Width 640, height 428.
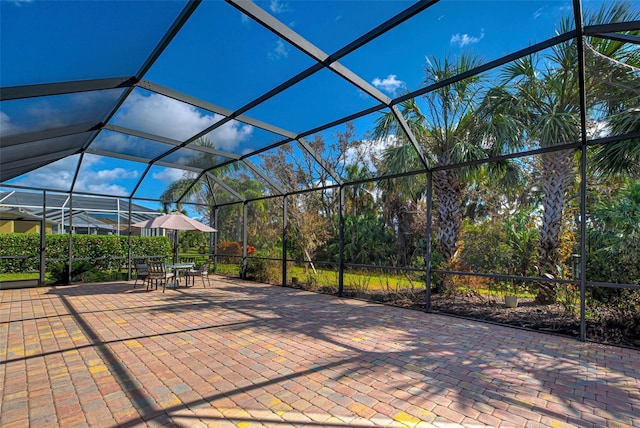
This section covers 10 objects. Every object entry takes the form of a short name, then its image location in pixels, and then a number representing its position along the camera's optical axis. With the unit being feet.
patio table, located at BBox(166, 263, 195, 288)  29.43
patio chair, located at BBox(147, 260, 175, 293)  28.19
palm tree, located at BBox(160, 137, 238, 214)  27.48
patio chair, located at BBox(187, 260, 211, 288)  30.12
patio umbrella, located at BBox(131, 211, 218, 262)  28.27
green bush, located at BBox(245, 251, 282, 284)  35.09
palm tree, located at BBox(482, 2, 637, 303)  19.83
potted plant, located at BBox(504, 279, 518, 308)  21.86
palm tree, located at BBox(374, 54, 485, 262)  24.52
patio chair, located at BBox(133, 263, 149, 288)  29.53
